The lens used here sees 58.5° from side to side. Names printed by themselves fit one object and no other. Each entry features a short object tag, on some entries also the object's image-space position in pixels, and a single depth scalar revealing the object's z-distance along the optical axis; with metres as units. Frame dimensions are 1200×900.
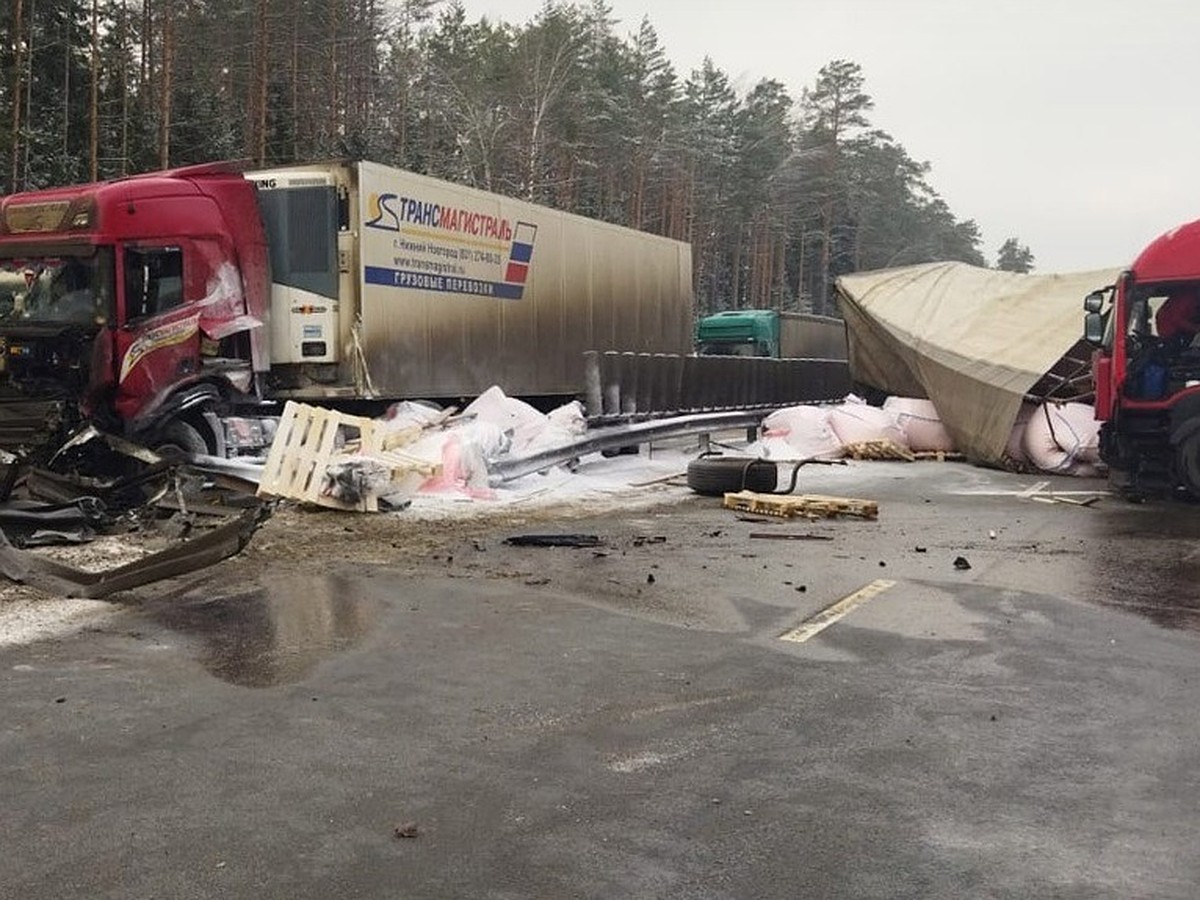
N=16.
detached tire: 12.10
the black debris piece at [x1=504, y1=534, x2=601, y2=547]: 8.96
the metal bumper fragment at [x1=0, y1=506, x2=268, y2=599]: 6.96
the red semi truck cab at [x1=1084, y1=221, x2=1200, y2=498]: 12.41
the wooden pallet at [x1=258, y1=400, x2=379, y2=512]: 10.13
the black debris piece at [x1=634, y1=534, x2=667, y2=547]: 9.14
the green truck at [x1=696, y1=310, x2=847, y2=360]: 30.58
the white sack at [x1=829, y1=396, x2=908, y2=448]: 17.42
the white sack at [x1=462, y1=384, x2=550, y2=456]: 13.45
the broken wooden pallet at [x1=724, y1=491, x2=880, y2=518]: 10.89
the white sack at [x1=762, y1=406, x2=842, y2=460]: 17.00
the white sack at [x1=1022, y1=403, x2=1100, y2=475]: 15.27
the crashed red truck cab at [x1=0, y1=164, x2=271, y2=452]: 10.28
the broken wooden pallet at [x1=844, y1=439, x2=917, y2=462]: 17.02
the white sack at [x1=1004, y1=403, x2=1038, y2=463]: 15.92
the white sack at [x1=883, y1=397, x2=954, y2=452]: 17.89
